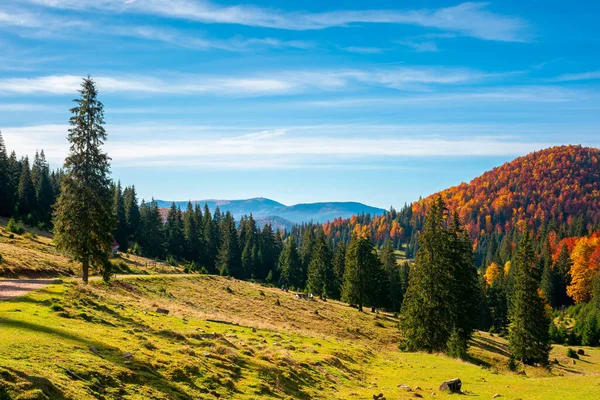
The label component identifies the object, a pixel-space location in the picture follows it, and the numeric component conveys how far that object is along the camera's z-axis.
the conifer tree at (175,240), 118.69
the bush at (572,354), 63.78
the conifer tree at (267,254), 125.56
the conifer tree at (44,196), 103.50
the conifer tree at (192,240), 121.65
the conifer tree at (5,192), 94.31
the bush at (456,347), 39.14
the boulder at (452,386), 22.61
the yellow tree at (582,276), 107.88
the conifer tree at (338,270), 94.19
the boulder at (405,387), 23.18
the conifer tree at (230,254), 117.75
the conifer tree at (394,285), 96.12
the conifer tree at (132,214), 123.88
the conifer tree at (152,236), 113.50
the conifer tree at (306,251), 116.44
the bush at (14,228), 64.64
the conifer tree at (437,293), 43.91
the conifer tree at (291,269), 110.62
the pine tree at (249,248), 119.38
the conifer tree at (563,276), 116.69
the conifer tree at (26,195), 100.94
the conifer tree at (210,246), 122.62
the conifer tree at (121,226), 110.06
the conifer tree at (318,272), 90.00
